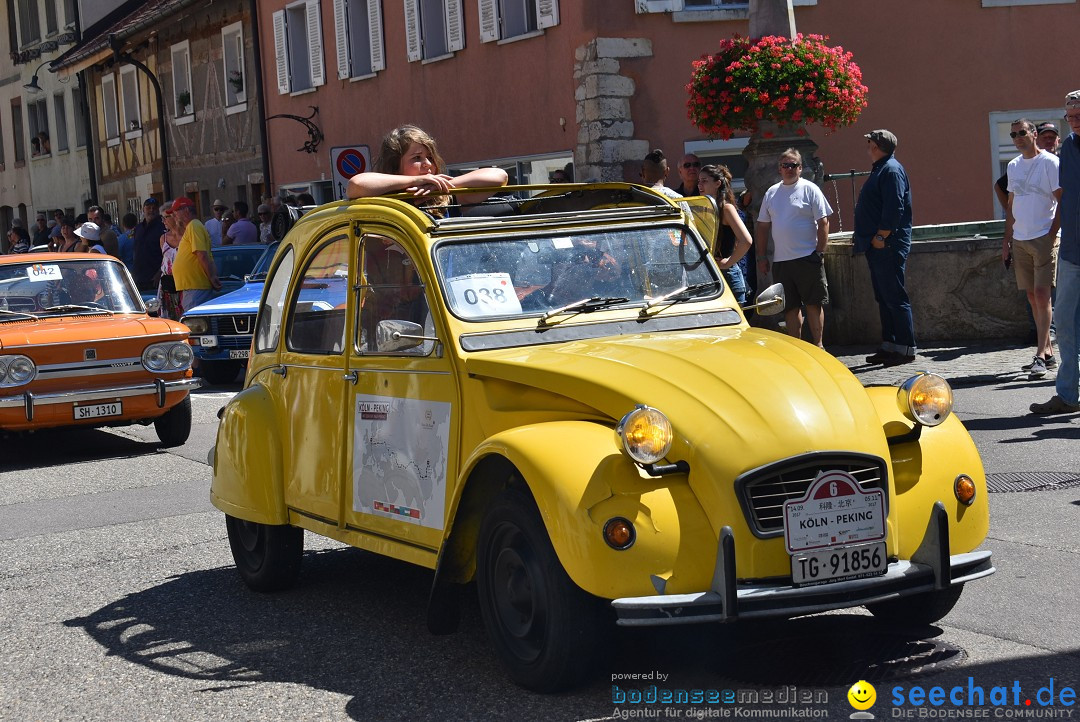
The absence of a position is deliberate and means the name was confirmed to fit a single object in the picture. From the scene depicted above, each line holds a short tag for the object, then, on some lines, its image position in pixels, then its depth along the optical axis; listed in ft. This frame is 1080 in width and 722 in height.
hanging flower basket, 55.42
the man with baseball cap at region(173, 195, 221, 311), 60.23
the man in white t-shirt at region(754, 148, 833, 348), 44.65
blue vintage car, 59.21
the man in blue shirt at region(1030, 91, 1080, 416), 34.45
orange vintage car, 41.32
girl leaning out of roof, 22.03
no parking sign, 67.56
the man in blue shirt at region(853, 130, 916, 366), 44.47
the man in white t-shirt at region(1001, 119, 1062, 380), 41.27
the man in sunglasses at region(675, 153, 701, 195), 49.14
